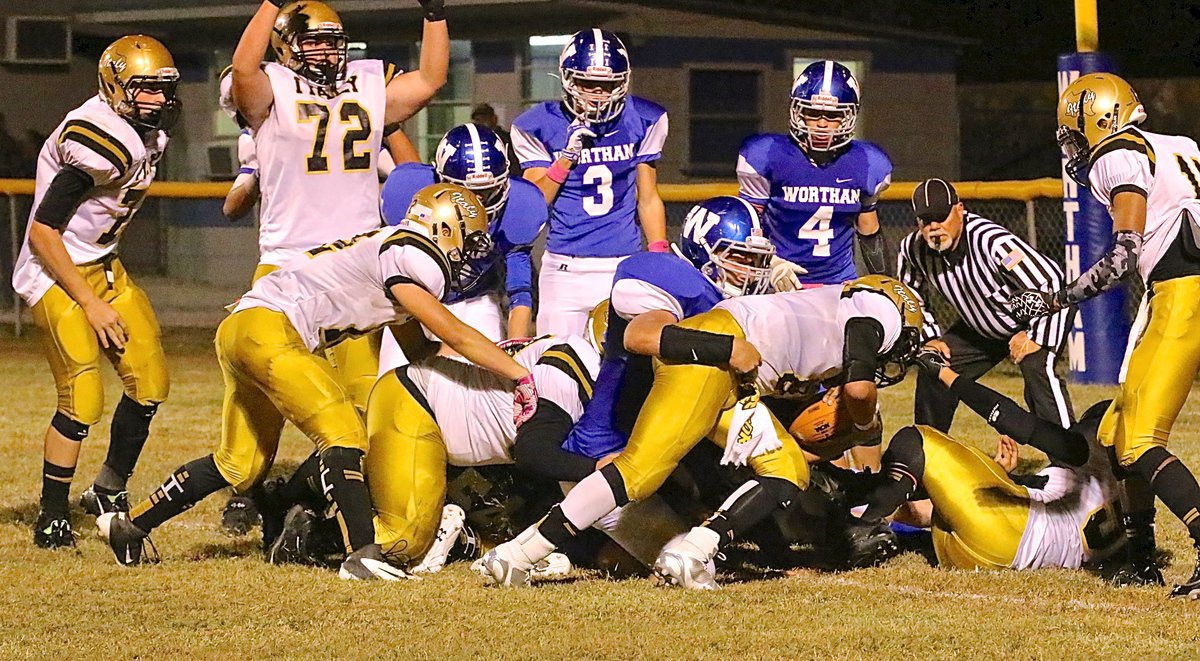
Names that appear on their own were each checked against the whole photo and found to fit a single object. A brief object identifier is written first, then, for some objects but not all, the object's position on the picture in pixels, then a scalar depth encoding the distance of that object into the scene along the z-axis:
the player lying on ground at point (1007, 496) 12.79
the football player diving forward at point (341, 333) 12.41
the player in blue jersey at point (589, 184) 16.52
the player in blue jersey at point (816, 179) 15.71
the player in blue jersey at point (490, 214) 14.01
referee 15.92
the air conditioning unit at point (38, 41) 46.97
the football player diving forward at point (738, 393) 11.73
